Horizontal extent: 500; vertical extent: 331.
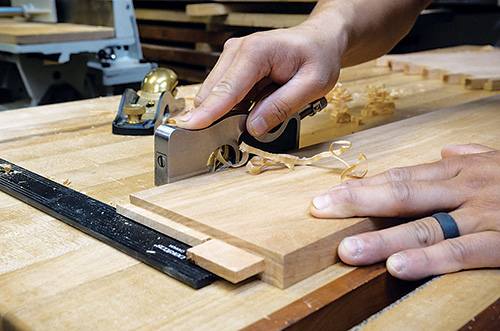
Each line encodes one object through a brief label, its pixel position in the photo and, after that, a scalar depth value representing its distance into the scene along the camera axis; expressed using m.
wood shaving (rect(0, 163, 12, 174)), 0.94
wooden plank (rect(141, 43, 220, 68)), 3.11
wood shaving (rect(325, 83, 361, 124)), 1.36
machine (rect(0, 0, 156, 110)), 2.19
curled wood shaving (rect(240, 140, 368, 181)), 0.87
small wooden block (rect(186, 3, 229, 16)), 2.83
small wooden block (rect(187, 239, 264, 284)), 0.58
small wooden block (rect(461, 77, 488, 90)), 1.73
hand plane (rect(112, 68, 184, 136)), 1.22
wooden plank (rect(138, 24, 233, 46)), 3.07
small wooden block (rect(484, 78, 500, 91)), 1.71
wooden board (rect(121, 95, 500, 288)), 0.61
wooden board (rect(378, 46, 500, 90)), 1.75
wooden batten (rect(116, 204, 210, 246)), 0.66
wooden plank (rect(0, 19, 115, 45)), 2.07
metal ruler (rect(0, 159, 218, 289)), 0.61
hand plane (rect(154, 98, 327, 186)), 0.80
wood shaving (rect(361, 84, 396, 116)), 1.44
